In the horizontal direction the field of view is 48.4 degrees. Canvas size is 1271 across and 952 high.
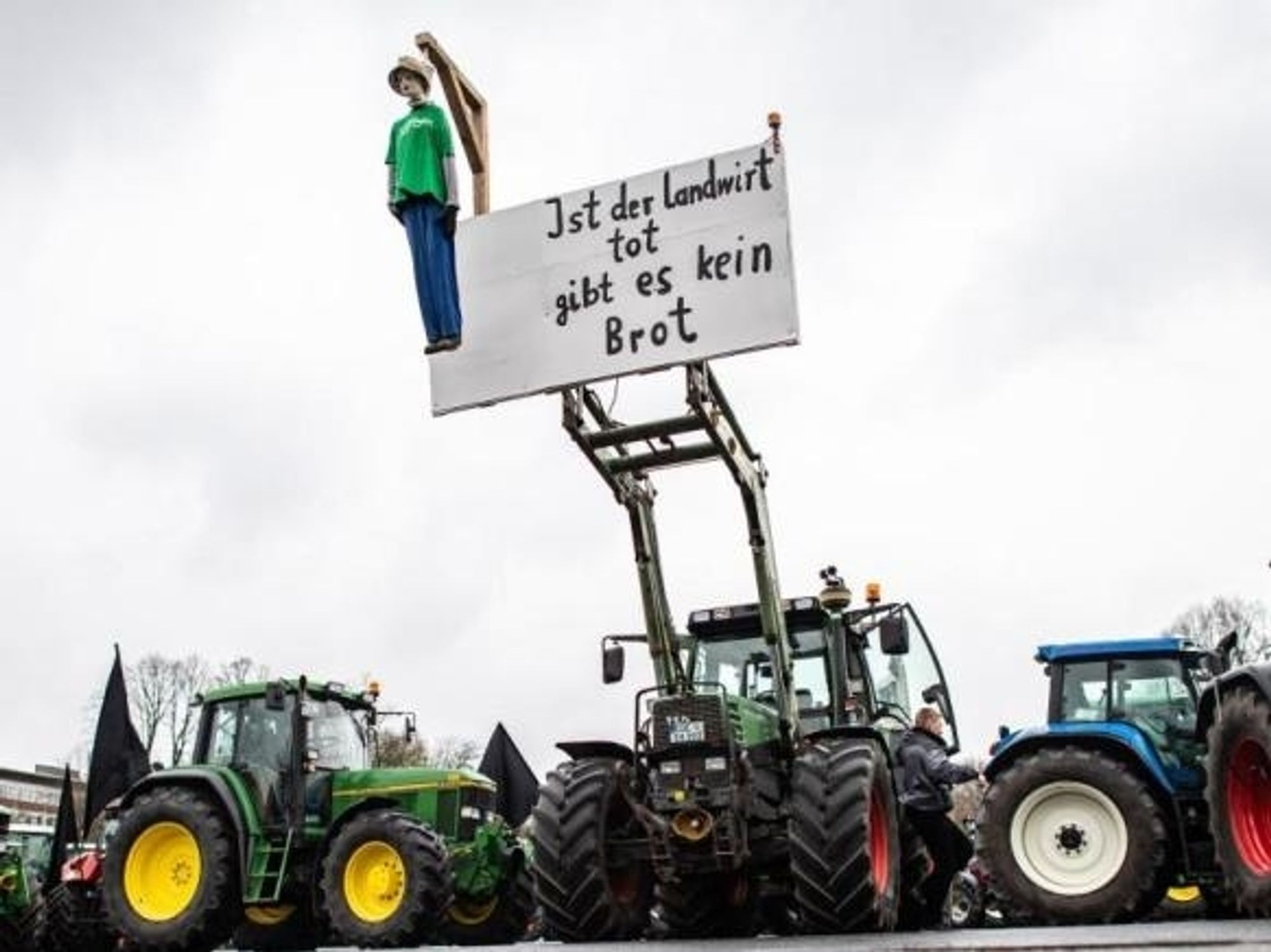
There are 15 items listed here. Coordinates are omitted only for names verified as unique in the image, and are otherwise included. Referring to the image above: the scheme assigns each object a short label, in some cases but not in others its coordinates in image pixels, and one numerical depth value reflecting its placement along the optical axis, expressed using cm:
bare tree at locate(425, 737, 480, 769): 5747
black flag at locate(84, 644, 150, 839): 1612
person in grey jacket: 963
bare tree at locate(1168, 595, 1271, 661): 4850
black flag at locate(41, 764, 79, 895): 1603
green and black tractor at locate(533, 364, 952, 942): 796
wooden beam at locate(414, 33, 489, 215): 809
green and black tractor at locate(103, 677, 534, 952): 1170
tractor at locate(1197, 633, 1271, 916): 720
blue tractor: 909
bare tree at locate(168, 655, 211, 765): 5616
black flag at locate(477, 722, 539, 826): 1738
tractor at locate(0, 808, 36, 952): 1432
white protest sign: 753
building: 7741
